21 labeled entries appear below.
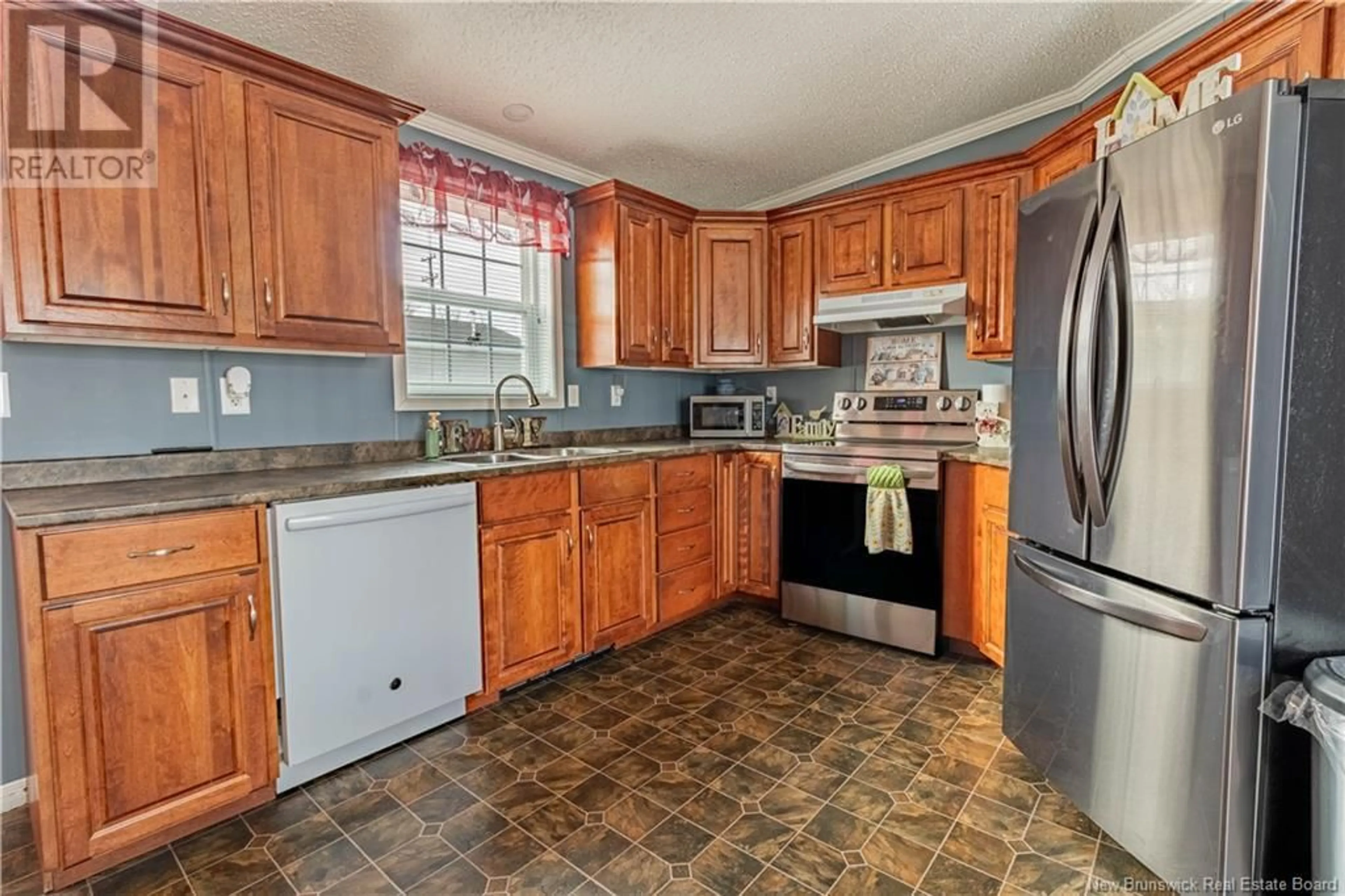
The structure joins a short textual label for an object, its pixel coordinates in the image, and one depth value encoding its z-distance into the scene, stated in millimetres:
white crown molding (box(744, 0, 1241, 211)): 2168
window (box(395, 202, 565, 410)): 2779
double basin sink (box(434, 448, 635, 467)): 2590
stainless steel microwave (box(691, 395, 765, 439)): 3791
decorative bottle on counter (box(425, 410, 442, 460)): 2684
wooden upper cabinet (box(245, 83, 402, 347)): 1969
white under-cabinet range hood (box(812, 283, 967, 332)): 2947
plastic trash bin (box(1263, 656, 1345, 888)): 1122
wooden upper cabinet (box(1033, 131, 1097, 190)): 2346
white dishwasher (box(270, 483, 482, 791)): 1804
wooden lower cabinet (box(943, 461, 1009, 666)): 2510
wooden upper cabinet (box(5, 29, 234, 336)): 1601
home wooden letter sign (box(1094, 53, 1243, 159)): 1781
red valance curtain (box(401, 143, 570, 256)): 2664
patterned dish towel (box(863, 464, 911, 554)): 2752
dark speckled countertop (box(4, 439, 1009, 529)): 1479
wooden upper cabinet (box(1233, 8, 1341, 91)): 1515
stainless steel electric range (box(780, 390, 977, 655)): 2771
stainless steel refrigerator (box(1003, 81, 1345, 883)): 1213
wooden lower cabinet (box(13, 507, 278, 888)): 1436
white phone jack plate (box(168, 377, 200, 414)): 2057
